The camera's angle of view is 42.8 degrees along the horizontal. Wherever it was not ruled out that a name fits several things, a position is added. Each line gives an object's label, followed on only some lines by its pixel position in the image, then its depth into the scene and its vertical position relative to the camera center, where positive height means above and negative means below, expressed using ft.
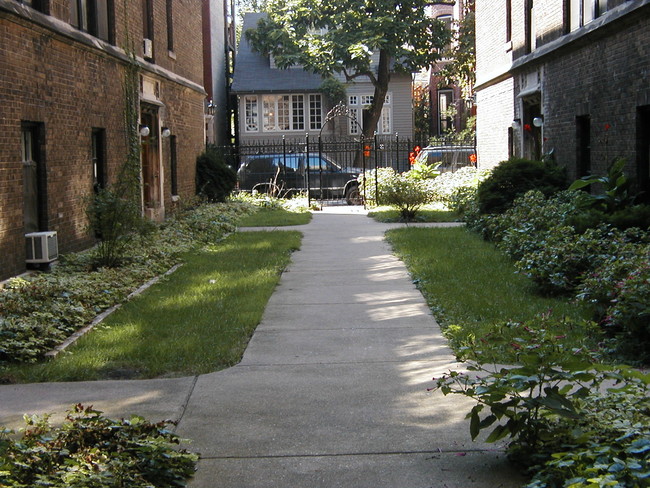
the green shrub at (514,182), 52.95 -0.14
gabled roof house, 135.23 +13.62
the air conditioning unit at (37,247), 37.19 -2.51
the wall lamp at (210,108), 114.73 +11.20
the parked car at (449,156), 93.76 +2.95
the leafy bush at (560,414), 13.80 -4.39
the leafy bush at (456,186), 70.28 -0.42
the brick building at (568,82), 40.78 +6.25
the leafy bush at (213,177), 81.35 +1.01
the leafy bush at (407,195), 65.16 -0.97
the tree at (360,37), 120.06 +21.69
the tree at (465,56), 121.80 +18.82
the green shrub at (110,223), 40.65 -1.64
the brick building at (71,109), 35.73 +4.41
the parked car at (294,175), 92.38 +1.15
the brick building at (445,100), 142.82 +15.59
